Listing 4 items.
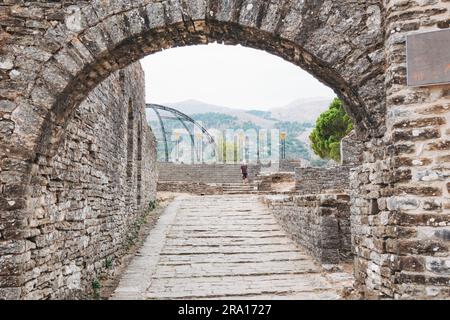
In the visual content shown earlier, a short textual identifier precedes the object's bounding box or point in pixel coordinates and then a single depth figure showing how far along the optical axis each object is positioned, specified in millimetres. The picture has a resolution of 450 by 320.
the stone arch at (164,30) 3734
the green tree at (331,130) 25609
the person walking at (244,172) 21375
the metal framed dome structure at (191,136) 21822
